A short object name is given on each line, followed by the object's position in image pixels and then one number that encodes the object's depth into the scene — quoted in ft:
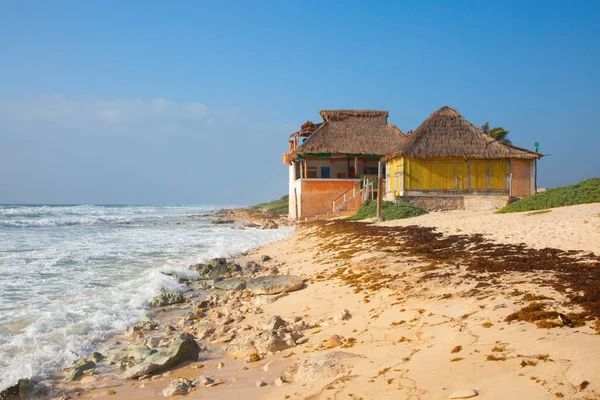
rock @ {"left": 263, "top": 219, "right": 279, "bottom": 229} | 90.48
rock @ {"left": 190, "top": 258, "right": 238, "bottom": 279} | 40.81
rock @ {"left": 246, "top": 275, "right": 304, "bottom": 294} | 31.09
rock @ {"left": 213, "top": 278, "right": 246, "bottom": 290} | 34.40
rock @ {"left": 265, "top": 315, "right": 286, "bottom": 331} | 22.13
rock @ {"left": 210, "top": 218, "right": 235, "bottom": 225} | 117.28
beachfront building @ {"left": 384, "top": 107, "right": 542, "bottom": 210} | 80.98
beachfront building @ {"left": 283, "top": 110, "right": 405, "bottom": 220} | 95.55
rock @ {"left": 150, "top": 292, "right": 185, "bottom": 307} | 31.01
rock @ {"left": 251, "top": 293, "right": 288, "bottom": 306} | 29.01
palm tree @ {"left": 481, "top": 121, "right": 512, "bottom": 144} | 144.36
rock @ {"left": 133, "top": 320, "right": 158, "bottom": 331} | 25.15
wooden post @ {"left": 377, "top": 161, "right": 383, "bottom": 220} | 68.72
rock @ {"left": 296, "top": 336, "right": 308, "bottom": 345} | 20.47
